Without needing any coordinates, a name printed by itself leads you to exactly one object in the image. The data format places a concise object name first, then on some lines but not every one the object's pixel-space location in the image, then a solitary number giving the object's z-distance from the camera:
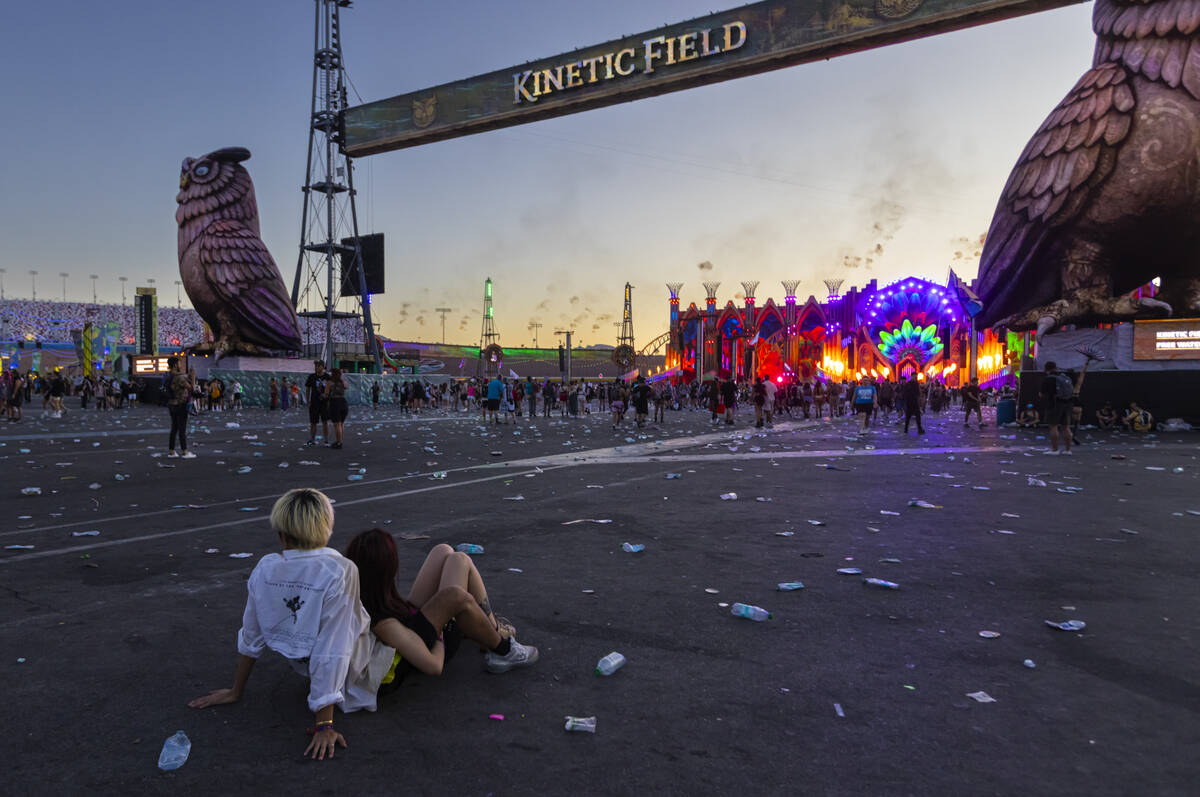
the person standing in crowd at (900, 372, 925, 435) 20.73
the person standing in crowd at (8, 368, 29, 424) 25.09
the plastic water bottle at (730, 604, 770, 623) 4.42
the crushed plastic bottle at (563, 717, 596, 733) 3.02
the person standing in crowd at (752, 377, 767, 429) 24.42
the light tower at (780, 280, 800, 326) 81.00
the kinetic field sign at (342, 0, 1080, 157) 20.92
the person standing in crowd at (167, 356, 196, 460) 13.54
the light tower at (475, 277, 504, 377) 120.00
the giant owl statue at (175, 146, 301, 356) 42.94
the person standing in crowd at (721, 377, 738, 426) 26.12
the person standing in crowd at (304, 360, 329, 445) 15.83
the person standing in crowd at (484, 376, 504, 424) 24.80
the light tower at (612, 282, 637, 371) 54.62
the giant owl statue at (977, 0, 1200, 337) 21.42
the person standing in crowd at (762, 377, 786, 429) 24.42
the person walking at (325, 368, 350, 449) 15.48
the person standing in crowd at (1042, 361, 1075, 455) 14.27
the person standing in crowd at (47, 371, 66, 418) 29.11
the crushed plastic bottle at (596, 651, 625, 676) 3.61
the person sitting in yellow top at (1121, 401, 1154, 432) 21.48
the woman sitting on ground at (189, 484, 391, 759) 3.00
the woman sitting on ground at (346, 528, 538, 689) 3.25
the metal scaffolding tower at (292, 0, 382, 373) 46.38
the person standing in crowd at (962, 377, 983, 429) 24.97
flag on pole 60.75
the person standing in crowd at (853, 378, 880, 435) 20.89
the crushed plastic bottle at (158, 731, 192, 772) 2.74
